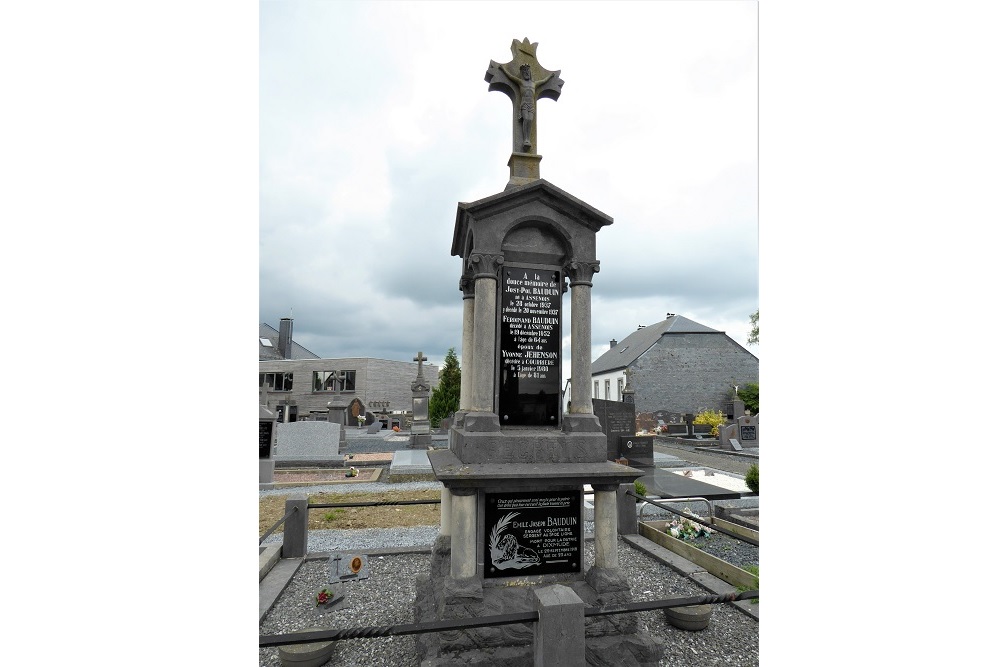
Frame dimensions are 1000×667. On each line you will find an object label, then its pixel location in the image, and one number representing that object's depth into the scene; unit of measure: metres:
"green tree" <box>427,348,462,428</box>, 31.92
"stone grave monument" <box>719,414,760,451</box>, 22.12
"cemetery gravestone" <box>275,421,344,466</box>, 16.67
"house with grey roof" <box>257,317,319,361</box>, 49.73
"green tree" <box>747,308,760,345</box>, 35.89
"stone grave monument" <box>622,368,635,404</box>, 26.44
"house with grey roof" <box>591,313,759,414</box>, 37.78
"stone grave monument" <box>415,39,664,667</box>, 4.04
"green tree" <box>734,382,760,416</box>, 32.78
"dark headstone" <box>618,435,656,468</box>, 16.39
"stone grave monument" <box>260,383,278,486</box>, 13.51
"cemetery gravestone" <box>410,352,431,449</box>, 21.91
